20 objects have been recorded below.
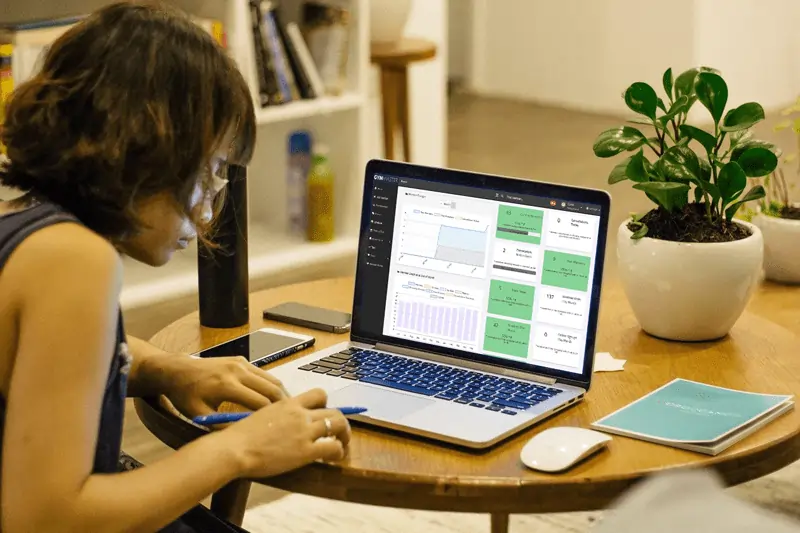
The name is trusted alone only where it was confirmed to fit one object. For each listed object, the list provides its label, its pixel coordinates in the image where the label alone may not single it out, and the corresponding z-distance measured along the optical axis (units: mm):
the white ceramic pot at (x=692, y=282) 2309
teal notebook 2025
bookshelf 3927
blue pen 2028
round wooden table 1949
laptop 2163
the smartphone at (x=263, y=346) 2283
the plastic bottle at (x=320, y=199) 4418
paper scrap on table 2263
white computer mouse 1964
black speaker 2389
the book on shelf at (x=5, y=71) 3471
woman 1838
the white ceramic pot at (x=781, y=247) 2844
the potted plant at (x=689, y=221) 2316
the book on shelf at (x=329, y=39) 4287
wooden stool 4520
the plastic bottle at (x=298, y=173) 4425
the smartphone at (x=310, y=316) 2402
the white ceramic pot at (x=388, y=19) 4537
